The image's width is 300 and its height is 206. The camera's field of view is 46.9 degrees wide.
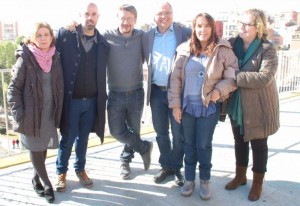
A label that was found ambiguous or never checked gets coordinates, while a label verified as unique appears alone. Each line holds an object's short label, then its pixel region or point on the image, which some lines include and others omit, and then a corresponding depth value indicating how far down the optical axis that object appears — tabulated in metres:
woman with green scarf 2.88
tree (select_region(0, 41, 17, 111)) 55.50
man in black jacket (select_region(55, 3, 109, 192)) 3.10
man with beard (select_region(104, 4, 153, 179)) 3.31
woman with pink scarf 2.82
